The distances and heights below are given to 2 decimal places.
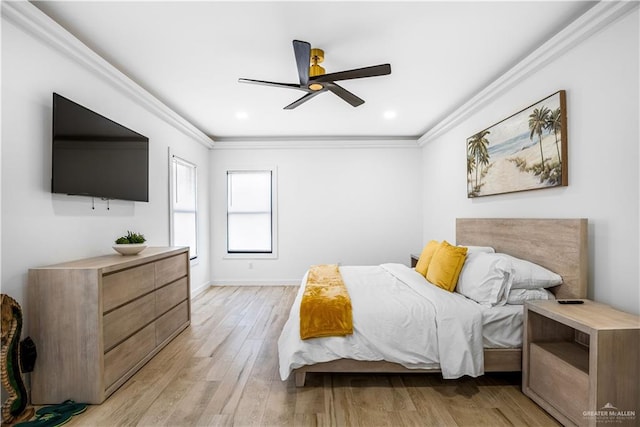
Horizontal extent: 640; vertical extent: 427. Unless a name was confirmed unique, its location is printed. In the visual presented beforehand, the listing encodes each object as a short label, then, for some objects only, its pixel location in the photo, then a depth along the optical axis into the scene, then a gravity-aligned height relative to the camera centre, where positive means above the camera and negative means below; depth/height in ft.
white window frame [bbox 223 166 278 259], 18.35 -0.31
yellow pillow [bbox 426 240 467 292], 9.09 -1.60
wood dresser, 6.75 -2.56
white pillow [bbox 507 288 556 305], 7.81 -2.07
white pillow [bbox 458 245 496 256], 10.00 -1.20
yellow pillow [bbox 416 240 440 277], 10.89 -1.60
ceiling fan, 7.47 +3.59
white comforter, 7.23 -3.01
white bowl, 8.70 -1.00
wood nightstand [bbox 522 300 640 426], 5.30 -2.90
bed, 7.27 -3.01
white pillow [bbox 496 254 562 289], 7.79 -1.61
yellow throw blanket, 7.45 -2.47
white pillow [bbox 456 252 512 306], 7.85 -1.75
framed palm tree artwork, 8.05 +1.88
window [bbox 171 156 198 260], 14.32 +0.38
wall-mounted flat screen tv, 7.47 +1.59
